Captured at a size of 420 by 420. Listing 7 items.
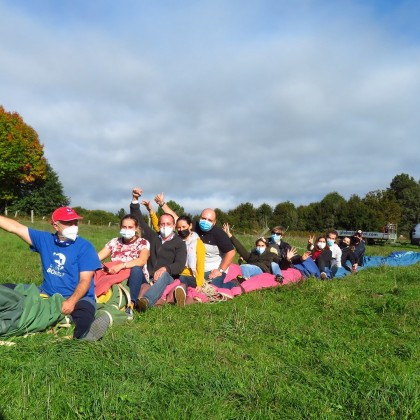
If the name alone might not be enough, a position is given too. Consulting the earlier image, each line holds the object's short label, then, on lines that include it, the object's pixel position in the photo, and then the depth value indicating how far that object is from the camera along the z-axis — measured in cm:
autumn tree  4472
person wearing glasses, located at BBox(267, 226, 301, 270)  1079
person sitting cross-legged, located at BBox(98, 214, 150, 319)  686
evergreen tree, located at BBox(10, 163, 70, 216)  6197
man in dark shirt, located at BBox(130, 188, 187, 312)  764
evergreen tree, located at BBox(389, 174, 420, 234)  7325
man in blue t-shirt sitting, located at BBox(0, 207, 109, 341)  527
